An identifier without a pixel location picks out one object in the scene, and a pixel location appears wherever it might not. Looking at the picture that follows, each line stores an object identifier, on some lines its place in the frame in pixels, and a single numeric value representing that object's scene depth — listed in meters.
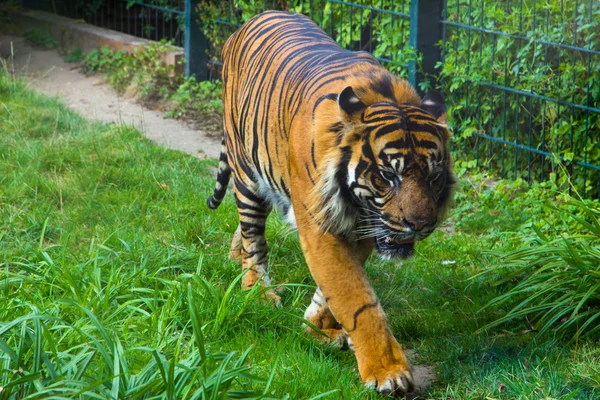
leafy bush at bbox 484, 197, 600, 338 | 8.27
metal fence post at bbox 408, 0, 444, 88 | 13.97
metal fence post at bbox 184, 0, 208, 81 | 18.55
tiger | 7.17
